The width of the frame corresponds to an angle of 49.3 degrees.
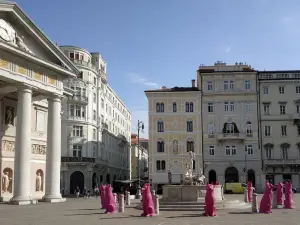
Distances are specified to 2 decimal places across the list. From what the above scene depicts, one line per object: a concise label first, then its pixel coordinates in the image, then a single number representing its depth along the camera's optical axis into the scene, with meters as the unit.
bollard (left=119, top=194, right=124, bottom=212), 18.00
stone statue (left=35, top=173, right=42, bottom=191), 27.37
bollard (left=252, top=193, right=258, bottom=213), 17.05
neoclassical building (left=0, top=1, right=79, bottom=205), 22.46
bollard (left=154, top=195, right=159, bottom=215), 16.31
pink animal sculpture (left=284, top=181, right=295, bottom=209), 19.37
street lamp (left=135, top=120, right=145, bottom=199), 32.74
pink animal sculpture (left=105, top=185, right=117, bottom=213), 17.45
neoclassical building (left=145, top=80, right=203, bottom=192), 48.95
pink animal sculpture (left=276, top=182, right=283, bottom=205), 19.88
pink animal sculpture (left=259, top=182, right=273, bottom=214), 16.69
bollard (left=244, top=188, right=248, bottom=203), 24.03
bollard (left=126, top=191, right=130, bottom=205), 22.84
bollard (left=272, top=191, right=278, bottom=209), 19.64
